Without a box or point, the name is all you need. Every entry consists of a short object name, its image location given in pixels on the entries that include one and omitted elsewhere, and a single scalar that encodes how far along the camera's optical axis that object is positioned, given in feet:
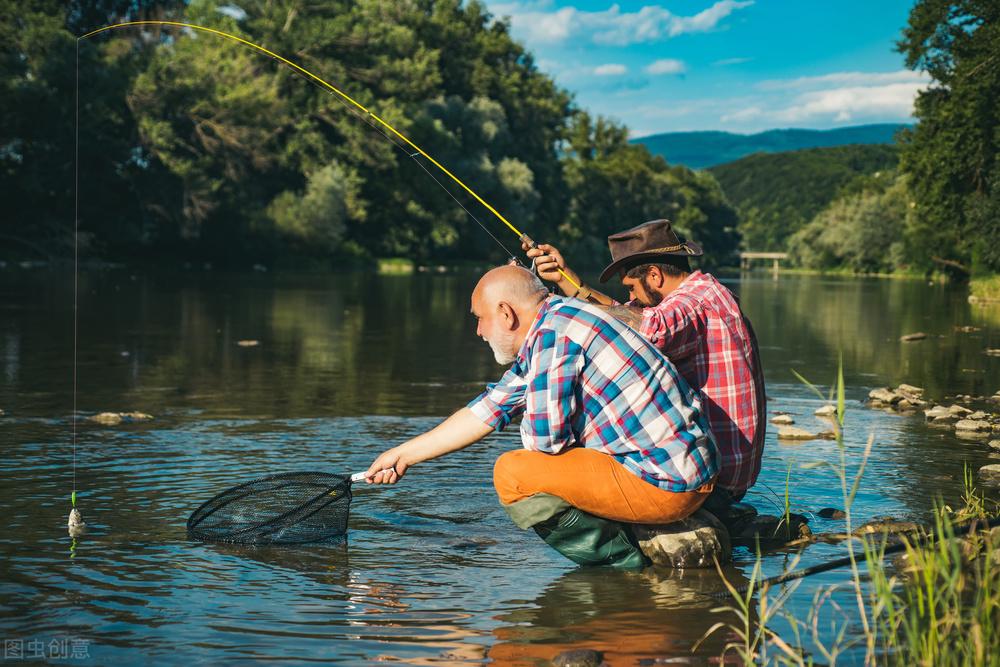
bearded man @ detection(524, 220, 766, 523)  20.42
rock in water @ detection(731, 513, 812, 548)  22.45
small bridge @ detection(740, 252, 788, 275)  492.54
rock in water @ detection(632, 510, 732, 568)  19.99
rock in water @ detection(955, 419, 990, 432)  36.17
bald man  17.84
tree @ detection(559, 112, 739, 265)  378.53
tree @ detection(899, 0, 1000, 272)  137.18
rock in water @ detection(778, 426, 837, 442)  35.53
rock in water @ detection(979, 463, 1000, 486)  28.16
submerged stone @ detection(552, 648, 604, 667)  15.38
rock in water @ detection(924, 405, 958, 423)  38.88
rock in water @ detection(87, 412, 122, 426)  36.17
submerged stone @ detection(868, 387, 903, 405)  43.42
